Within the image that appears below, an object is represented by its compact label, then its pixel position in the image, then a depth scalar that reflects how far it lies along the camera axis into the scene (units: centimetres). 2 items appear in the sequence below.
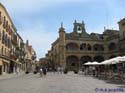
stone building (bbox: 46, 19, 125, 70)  3386
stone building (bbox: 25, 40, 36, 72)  4136
